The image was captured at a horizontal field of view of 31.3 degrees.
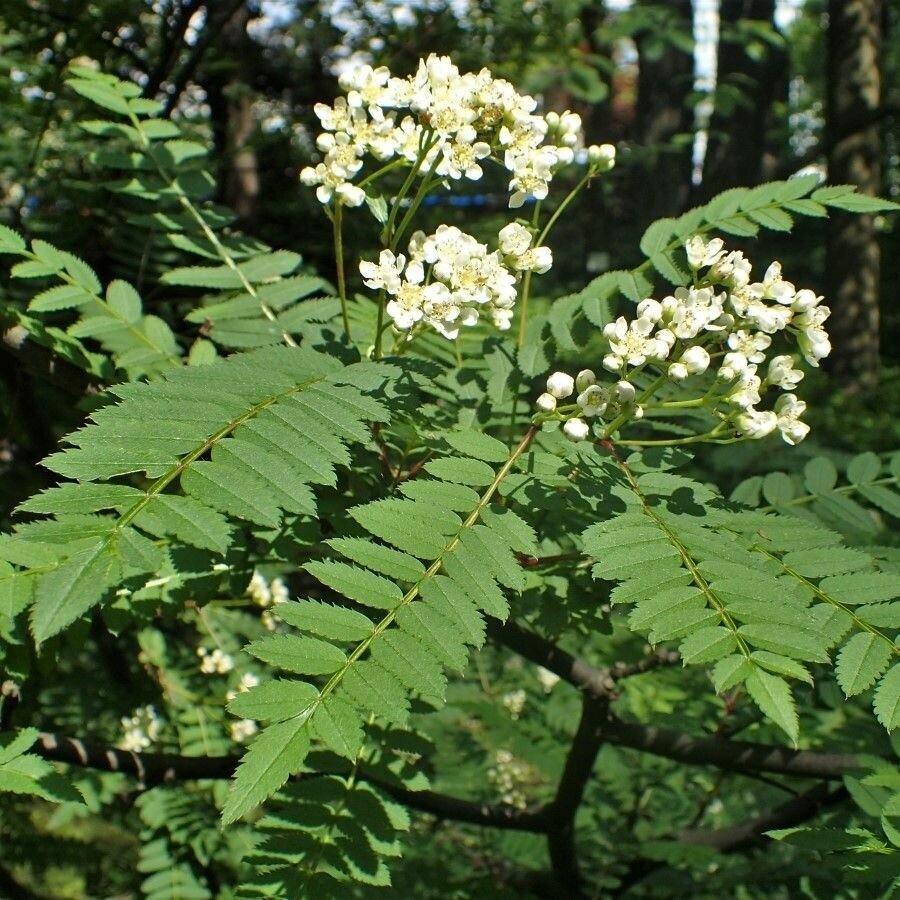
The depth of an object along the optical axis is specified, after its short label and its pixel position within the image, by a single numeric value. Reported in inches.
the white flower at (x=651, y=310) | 17.0
